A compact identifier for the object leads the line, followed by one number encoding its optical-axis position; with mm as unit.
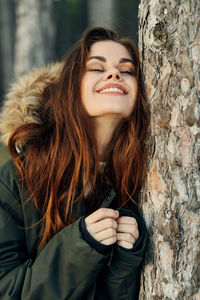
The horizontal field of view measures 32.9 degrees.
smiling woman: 1961
